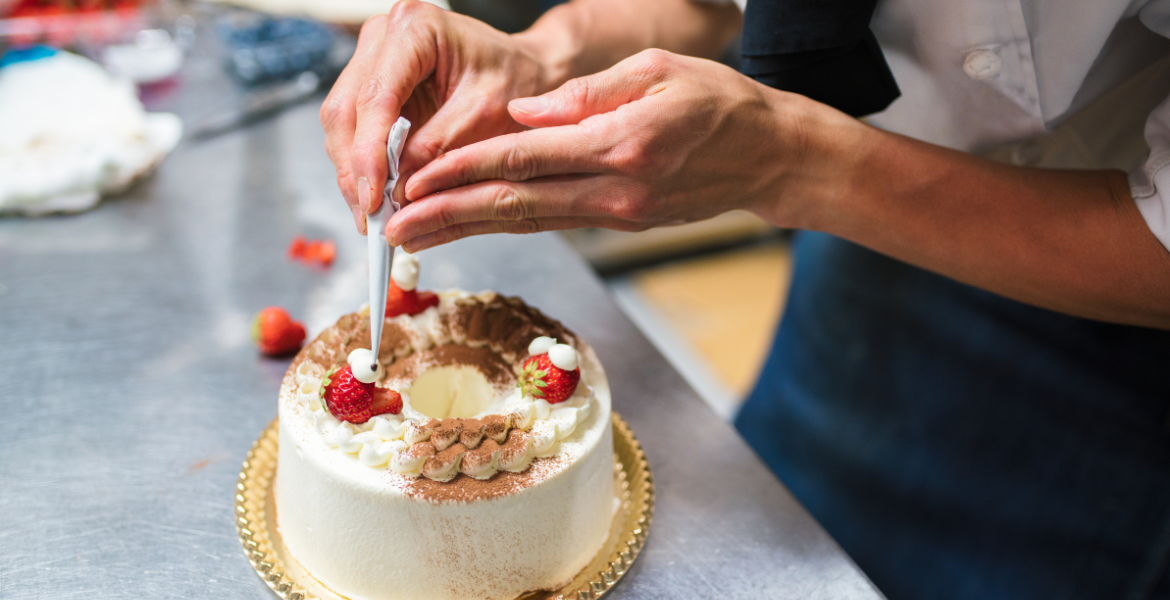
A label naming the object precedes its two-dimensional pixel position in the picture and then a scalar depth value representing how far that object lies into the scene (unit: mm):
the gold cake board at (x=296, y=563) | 637
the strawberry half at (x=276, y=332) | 758
